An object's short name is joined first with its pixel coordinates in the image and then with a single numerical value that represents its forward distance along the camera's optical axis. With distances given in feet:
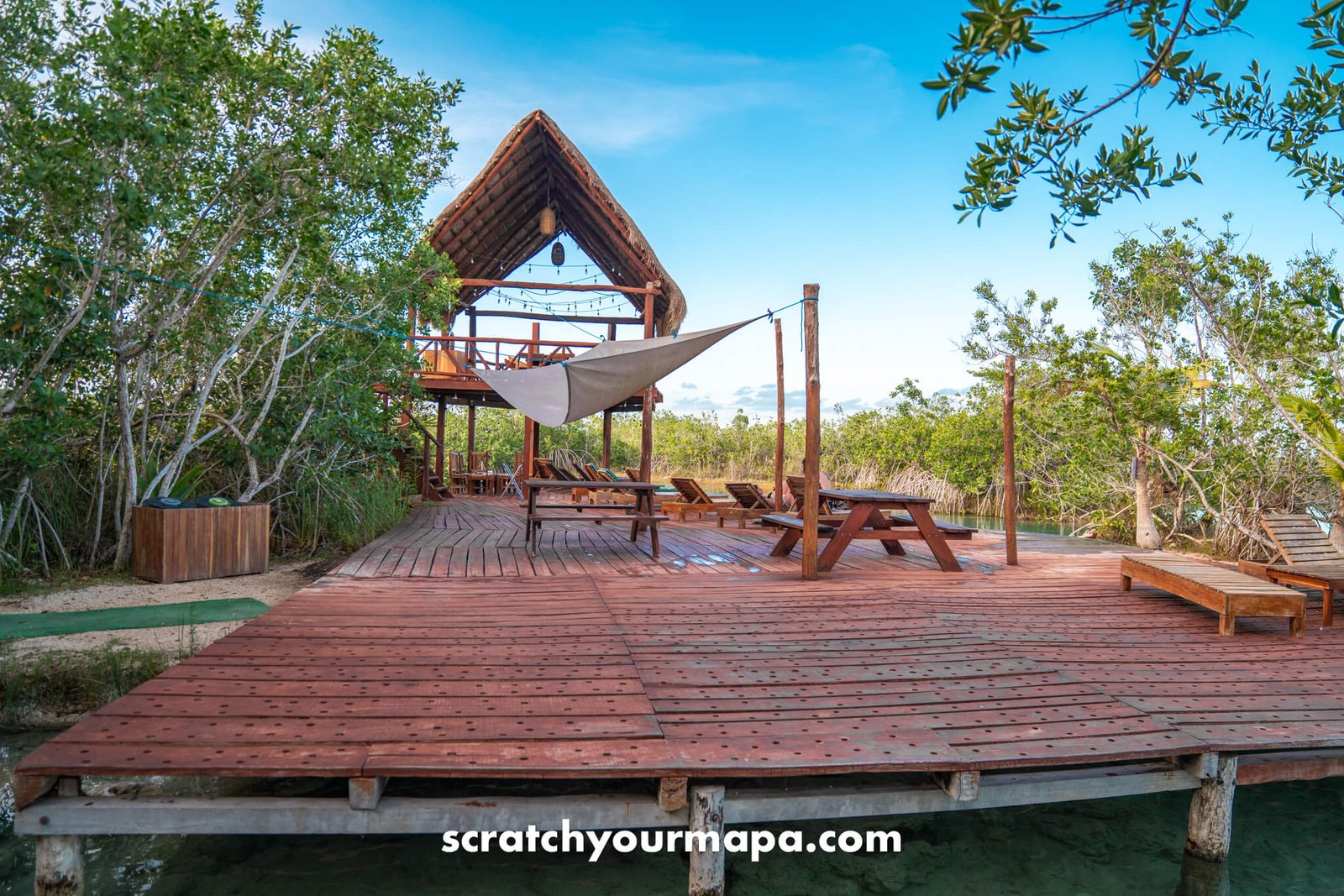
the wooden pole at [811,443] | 15.07
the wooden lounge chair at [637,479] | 37.62
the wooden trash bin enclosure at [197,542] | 16.76
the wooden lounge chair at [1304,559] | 13.12
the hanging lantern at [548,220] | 39.01
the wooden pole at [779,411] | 24.93
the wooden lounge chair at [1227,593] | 11.71
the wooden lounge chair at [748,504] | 26.40
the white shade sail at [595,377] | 18.86
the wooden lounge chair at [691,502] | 28.09
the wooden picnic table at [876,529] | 15.79
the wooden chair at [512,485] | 42.62
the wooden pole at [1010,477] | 17.65
